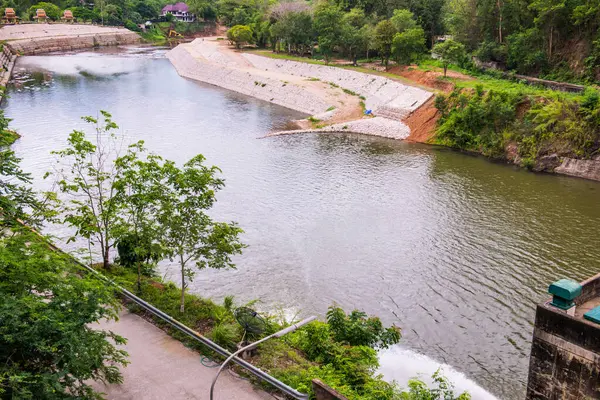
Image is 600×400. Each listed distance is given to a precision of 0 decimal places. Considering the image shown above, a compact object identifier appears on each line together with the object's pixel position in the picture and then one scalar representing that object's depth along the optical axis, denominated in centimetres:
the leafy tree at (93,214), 1831
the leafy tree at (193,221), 1652
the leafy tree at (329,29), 6931
